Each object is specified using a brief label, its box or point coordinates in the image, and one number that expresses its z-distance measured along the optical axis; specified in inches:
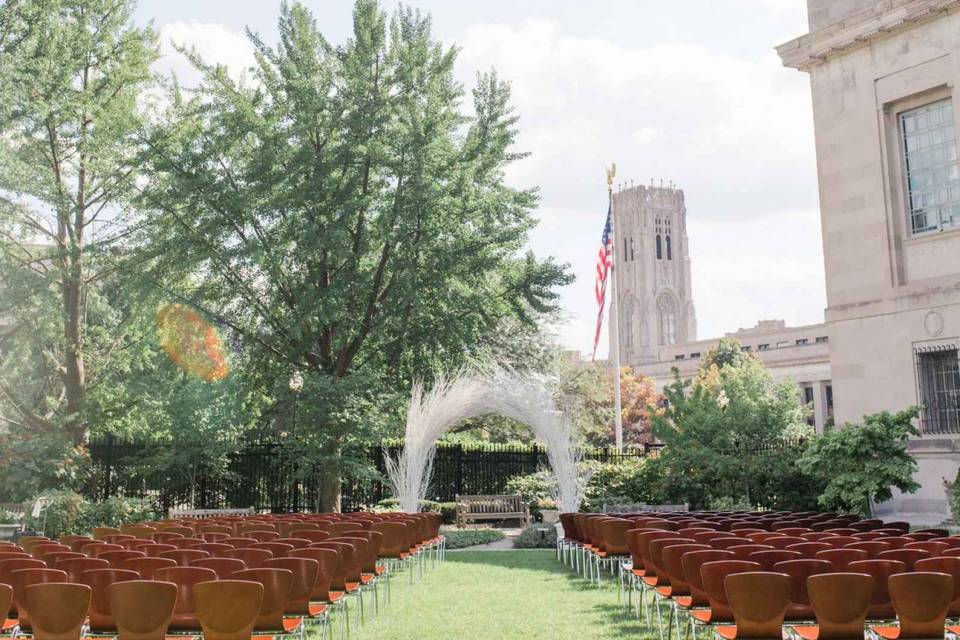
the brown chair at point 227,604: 251.0
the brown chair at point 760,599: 255.8
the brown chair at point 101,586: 283.8
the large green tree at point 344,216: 971.3
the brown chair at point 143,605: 247.6
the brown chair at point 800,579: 278.2
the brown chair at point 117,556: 327.9
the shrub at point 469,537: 842.8
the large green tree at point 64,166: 1016.2
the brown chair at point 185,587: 282.7
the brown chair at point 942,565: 275.7
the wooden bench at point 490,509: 957.8
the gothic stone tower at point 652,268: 5032.0
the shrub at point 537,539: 817.5
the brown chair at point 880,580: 274.2
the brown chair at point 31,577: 282.5
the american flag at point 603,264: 1255.5
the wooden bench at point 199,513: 896.9
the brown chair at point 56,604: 251.3
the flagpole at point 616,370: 1398.9
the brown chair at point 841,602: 248.4
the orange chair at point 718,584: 276.4
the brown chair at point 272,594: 277.3
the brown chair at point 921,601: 247.9
